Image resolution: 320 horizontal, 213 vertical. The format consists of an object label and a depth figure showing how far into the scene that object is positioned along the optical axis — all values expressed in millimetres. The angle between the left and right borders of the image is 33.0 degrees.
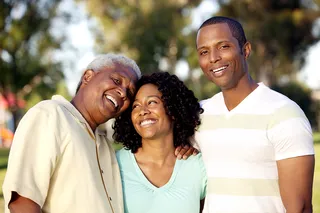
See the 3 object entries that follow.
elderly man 3158
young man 3396
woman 4078
